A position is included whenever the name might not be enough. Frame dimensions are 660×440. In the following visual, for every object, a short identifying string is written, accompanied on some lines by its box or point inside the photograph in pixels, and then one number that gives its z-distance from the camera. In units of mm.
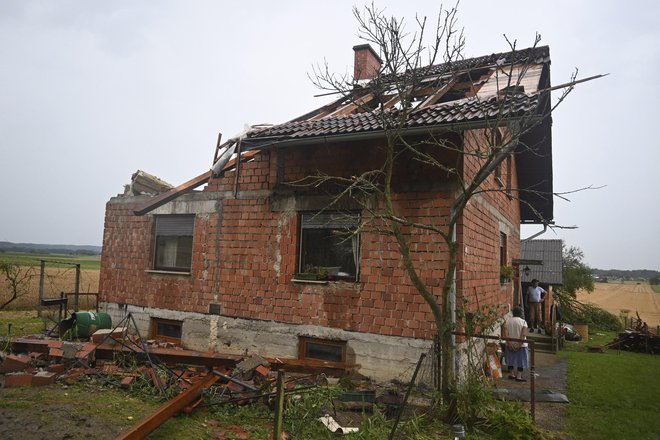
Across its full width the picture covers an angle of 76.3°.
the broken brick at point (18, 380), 6238
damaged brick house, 6914
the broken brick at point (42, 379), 6309
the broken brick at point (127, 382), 6340
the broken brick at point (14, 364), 6793
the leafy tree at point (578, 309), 18297
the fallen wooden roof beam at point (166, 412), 4277
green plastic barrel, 9280
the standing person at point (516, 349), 8375
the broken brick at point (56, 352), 7238
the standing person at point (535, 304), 13930
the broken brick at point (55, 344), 7536
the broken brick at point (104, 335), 7812
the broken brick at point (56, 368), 6777
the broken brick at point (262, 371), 6548
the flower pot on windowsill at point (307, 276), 7789
